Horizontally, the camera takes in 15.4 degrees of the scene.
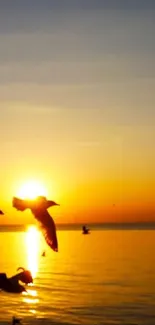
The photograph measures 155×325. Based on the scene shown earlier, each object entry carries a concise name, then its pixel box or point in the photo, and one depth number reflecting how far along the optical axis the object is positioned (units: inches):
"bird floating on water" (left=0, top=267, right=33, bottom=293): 320.5
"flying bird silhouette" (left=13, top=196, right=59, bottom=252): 310.3
